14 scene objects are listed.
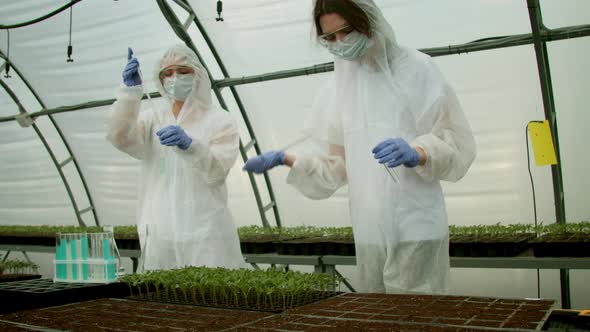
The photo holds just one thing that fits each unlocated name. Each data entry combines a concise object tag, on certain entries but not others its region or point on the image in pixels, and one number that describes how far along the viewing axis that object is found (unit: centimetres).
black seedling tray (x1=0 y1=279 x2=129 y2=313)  185
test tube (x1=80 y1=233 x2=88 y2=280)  216
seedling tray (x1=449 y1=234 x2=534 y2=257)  364
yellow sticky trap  329
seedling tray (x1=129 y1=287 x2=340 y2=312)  182
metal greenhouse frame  438
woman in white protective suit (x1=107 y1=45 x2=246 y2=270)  305
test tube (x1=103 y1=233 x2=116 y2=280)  213
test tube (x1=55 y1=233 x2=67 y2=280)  221
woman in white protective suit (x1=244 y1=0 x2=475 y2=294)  219
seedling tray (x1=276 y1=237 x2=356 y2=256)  420
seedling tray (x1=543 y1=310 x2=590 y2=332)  169
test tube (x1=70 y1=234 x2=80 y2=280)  218
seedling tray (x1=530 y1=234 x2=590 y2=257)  344
